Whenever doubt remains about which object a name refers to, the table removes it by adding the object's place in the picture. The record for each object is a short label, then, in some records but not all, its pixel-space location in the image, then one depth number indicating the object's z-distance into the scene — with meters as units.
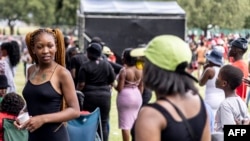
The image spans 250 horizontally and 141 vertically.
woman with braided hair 5.50
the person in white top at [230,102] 6.20
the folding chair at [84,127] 7.97
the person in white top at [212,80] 9.58
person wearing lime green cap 3.72
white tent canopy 23.27
